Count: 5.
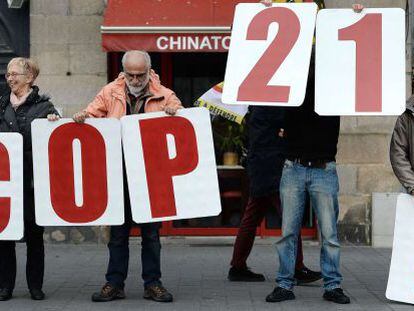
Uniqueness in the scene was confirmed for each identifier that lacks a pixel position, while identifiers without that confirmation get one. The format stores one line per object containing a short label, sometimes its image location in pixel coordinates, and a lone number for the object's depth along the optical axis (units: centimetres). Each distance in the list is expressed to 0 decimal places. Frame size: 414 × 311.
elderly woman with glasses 721
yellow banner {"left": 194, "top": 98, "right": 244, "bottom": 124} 1048
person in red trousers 796
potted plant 1130
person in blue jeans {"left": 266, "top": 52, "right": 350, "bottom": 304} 707
